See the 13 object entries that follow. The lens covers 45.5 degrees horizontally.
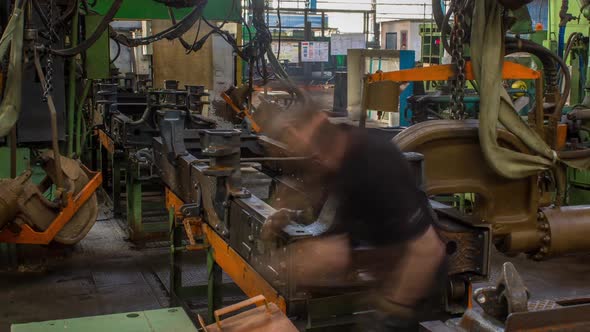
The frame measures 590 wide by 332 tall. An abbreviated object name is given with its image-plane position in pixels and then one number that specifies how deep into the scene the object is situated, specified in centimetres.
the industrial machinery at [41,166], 362
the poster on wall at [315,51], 1091
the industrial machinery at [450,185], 211
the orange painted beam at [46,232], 396
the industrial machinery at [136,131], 477
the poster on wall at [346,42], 1248
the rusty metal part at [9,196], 382
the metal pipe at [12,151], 387
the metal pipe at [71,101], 430
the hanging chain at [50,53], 360
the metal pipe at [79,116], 447
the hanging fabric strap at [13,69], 359
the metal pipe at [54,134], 350
